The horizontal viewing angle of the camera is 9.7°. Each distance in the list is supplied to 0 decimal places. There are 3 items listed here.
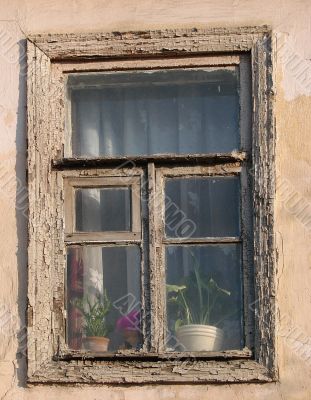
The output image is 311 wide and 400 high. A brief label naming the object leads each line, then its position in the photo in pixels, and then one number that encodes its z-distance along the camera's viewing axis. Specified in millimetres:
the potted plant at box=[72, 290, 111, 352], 7740
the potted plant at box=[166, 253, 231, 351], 7702
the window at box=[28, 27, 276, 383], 7663
